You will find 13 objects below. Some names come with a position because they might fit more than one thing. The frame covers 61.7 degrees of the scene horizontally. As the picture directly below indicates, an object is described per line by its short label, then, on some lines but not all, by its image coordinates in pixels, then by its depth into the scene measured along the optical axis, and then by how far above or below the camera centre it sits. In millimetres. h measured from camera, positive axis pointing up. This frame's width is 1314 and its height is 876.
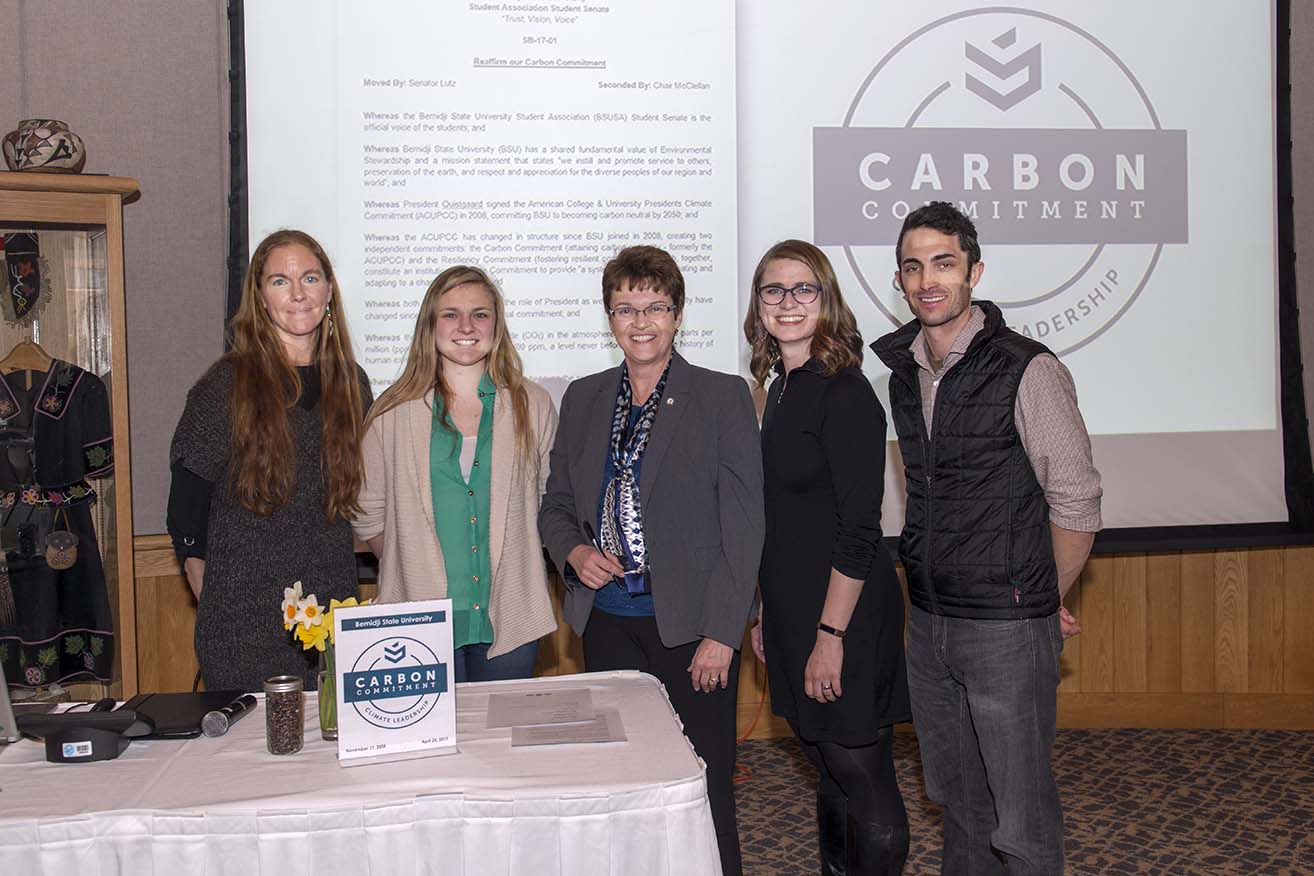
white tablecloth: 1358 -494
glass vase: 1604 -398
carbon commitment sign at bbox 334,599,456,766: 1532 -363
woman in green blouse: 2143 -122
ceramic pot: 2723 +703
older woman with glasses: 2074 -210
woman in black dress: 2068 -301
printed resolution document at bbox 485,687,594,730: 1688 -456
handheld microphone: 1640 -442
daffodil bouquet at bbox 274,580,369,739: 1611 -308
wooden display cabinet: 2740 +349
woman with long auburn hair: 2143 -88
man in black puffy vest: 1929 -215
